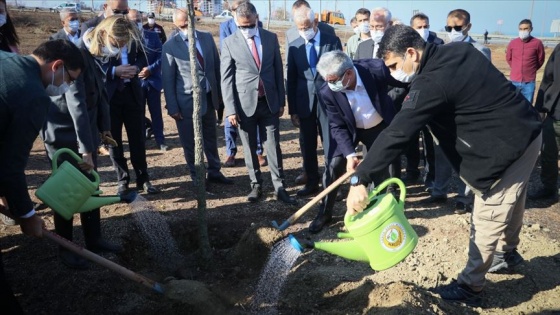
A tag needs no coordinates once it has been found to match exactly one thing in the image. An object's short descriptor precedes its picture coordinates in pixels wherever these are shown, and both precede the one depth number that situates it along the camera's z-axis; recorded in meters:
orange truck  40.76
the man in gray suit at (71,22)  5.40
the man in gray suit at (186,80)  5.44
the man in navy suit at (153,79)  6.78
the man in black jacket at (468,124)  2.89
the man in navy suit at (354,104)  4.11
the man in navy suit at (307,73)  5.30
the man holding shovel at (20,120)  2.50
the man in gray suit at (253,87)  5.20
